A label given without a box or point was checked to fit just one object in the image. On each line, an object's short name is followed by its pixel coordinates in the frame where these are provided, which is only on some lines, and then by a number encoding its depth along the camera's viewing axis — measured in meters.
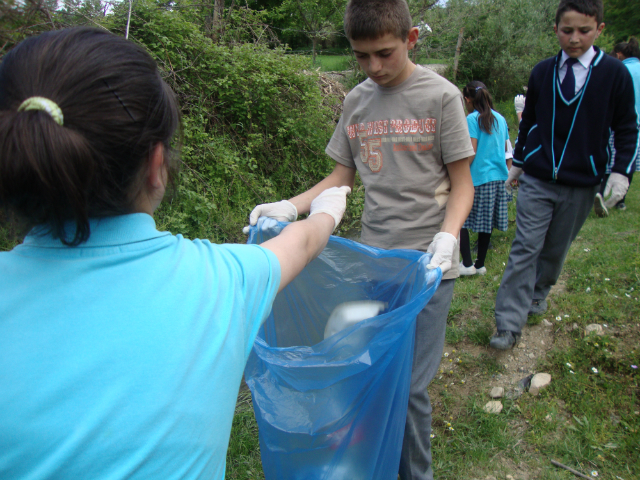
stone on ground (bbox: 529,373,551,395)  2.42
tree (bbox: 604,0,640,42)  22.22
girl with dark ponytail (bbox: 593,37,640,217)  4.72
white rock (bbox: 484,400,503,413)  2.32
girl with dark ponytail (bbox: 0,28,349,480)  0.63
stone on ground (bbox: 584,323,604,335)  2.69
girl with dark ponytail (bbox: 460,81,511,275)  4.00
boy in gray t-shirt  1.54
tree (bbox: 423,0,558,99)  12.07
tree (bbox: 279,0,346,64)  8.59
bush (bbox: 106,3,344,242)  3.82
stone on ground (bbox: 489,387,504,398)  2.42
